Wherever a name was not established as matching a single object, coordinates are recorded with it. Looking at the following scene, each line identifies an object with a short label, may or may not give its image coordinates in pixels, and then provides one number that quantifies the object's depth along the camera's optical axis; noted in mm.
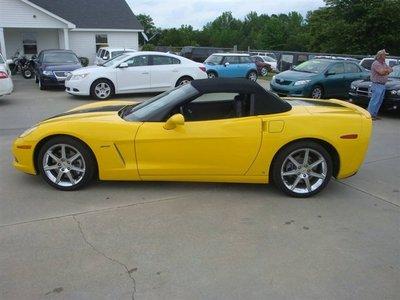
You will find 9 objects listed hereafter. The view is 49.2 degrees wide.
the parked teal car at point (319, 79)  13266
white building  23938
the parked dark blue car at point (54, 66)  15047
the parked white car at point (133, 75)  13055
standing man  10055
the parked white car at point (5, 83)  11656
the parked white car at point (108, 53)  21109
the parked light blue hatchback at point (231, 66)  19266
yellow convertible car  4855
